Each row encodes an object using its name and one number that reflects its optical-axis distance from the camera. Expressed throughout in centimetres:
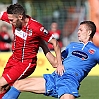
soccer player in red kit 1525
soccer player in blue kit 1366
